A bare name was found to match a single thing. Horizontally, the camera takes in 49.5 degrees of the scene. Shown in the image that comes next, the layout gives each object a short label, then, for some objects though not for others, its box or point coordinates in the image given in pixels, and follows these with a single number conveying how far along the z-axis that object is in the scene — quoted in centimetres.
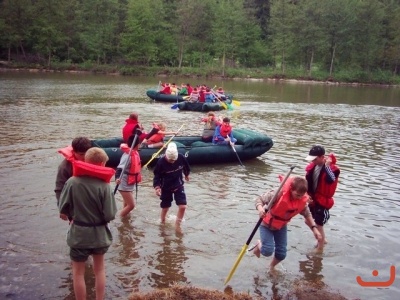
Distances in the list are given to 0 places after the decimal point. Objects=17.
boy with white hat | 653
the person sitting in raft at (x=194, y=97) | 2249
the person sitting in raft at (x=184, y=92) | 2606
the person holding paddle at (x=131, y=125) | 877
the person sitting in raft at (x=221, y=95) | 2392
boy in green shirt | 411
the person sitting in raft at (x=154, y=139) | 1017
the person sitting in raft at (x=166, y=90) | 2578
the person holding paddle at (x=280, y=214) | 499
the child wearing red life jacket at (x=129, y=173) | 683
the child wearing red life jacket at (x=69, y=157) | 476
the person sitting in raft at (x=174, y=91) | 2639
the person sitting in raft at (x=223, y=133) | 1159
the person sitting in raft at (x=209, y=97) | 2291
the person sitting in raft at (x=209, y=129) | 1193
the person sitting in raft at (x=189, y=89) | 2593
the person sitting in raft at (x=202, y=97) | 2281
